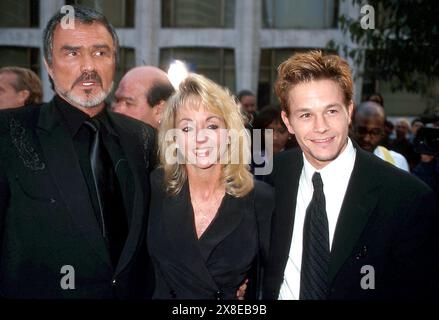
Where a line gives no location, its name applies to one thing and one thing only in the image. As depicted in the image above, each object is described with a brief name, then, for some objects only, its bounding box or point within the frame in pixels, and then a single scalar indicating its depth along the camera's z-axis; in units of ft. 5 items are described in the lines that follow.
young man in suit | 7.20
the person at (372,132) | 14.15
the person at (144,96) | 12.86
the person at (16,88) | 13.93
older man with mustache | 7.46
